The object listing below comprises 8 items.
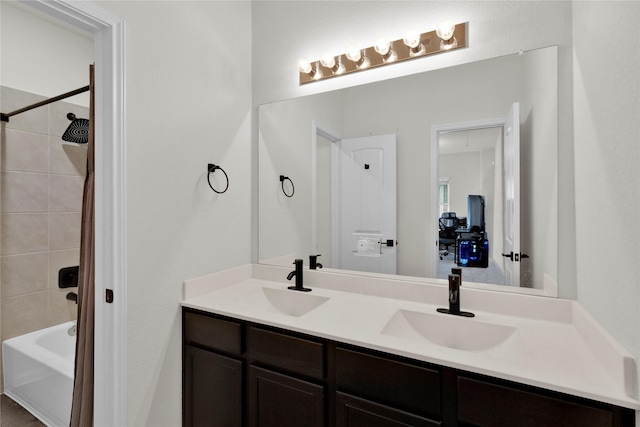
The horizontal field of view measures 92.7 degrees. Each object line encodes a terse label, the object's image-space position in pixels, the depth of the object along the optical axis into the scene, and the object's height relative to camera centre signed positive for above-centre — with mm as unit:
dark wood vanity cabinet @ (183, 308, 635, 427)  881 -625
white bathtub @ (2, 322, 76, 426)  1796 -1019
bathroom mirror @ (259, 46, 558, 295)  1345 +278
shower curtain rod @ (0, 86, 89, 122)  1775 +701
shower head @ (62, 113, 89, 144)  2281 +627
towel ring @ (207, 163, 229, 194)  1718 +253
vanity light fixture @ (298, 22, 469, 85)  1446 +848
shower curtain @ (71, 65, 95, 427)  1389 -442
